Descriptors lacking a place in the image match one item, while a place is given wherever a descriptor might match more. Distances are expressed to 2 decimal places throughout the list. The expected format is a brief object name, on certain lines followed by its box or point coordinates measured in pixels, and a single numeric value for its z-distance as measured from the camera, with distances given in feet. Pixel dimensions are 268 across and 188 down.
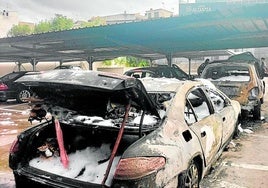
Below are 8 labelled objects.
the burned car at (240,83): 18.65
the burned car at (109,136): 6.41
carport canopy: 23.24
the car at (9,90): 32.24
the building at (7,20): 133.25
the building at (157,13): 228.40
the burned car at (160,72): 27.74
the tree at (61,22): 156.63
